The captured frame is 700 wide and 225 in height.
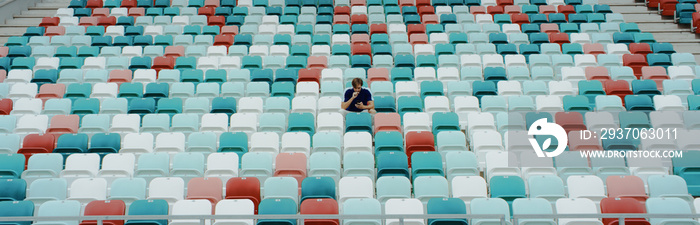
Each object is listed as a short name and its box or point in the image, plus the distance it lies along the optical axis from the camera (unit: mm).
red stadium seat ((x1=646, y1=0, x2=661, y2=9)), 13071
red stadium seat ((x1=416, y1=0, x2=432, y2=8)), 13094
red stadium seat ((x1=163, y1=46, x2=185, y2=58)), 10445
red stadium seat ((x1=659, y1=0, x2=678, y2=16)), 12688
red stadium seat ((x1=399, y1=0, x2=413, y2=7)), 13016
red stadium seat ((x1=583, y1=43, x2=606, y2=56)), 10328
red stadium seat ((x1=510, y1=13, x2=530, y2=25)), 11867
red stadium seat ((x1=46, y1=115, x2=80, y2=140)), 7812
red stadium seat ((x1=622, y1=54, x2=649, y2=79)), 9891
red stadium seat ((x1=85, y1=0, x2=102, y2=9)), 13062
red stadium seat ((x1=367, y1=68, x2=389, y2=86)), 9398
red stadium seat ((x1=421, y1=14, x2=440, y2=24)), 12094
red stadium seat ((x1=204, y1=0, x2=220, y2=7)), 13022
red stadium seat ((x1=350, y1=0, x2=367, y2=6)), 13027
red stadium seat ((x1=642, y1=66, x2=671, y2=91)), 9414
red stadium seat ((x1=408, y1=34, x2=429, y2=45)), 10945
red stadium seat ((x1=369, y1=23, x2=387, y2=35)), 11578
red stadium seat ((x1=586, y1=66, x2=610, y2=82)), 9391
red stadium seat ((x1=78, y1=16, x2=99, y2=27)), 12016
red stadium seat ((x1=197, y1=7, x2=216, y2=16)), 12516
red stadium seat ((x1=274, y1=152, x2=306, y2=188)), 6609
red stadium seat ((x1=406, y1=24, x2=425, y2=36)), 11469
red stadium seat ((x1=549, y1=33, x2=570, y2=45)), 10867
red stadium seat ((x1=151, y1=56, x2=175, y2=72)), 9938
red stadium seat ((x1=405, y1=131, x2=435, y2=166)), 7121
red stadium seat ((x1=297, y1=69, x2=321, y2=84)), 9461
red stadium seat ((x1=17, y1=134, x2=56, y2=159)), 7312
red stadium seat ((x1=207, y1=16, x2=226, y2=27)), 12055
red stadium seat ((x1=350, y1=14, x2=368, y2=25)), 12117
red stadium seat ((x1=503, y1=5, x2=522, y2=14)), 12438
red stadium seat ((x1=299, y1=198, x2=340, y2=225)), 5664
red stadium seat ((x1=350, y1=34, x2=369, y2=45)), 11047
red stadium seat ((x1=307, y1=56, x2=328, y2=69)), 9969
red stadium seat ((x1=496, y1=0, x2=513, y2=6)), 12938
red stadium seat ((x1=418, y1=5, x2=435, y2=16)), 12562
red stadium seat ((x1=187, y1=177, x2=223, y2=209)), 6129
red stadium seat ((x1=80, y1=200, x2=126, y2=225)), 5648
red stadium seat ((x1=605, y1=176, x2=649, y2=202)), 6050
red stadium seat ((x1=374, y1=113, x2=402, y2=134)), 7684
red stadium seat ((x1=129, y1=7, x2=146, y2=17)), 12508
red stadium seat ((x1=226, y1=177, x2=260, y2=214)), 6141
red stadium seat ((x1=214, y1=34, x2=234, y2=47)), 10992
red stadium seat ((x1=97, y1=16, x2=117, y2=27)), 12078
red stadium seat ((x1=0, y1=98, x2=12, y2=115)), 8430
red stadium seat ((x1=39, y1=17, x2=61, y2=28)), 12000
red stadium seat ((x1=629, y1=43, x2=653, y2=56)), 10445
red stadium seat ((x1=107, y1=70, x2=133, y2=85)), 9445
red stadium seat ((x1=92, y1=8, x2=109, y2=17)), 12547
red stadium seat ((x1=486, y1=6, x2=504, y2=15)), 12406
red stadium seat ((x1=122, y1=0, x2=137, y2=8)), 13109
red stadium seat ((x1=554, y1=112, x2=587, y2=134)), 7617
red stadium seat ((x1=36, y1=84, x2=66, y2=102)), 8992
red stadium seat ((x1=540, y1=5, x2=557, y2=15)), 12473
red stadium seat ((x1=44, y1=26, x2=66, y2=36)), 11498
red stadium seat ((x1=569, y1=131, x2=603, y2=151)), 7113
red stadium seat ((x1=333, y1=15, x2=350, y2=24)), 12125
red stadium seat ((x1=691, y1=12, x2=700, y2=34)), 11820
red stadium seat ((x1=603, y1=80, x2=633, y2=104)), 8805
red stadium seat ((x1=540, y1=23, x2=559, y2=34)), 11391
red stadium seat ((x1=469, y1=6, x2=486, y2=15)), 12430
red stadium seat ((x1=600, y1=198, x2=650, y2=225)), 5602
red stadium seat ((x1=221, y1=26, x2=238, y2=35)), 11445
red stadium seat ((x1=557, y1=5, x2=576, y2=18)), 12352
